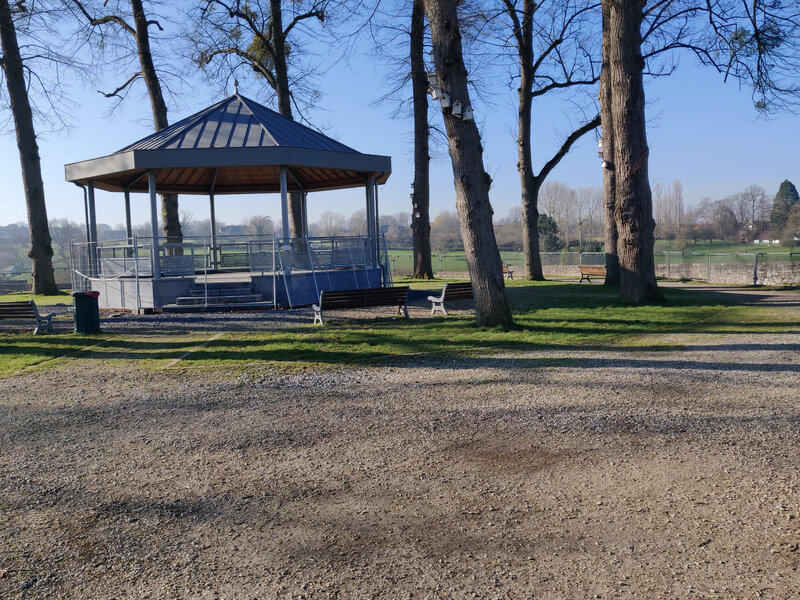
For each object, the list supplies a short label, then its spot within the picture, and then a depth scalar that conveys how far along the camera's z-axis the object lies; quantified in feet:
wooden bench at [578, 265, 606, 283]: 97.30
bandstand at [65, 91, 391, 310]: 52.60
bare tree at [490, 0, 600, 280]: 81.76
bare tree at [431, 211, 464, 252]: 252.11
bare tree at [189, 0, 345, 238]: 82.02
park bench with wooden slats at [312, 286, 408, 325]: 41.27
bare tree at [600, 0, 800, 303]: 48.37
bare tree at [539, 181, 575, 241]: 255.09
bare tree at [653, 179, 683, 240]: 274.24
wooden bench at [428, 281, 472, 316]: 45.65
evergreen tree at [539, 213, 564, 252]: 208.45
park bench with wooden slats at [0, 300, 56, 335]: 41.42
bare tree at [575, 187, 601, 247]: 270.96
